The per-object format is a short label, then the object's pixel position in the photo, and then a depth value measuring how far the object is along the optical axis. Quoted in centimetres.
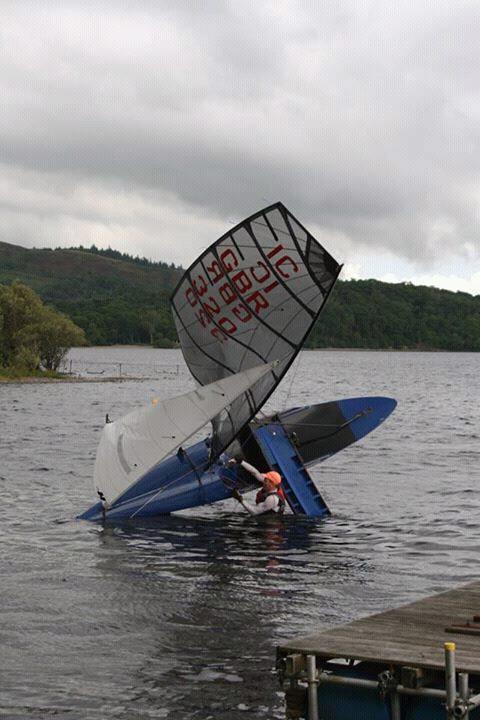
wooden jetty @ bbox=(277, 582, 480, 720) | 981
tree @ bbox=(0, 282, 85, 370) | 10638
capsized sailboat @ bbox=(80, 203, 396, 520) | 2566
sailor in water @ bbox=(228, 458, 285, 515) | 2677
